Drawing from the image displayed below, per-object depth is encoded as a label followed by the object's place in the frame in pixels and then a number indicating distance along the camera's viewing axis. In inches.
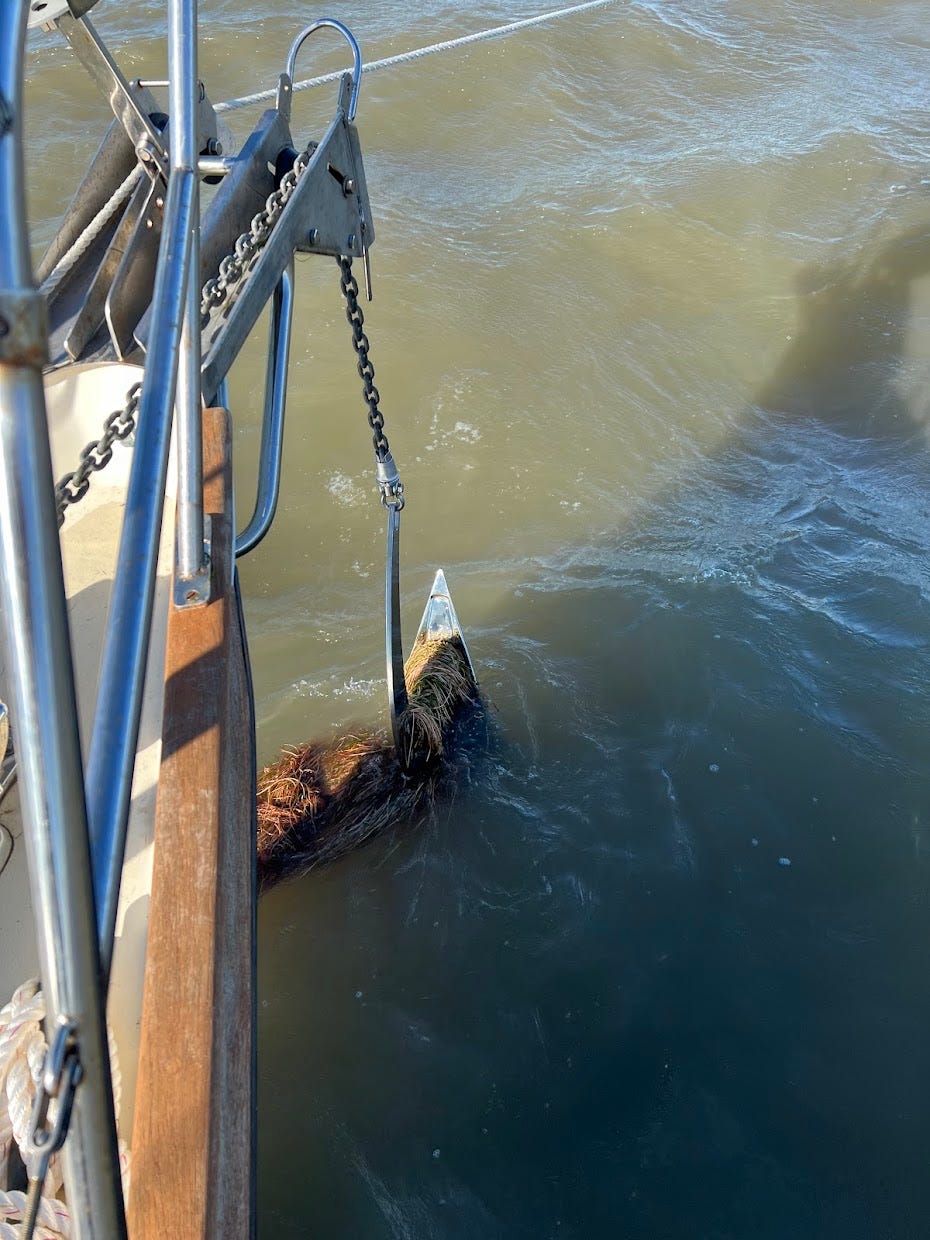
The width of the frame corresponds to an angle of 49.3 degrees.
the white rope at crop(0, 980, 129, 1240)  55.7
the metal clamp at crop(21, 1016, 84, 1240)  31.3
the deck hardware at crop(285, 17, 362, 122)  109.4
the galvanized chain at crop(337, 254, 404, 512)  113.8
